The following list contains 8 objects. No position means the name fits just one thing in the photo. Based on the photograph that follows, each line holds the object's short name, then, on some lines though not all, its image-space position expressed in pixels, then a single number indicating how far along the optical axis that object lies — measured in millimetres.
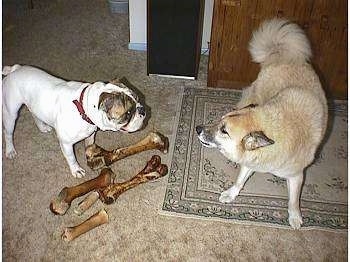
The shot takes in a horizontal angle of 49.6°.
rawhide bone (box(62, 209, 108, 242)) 1540
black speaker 2225
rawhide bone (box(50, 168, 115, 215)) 1618
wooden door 2049
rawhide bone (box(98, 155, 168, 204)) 1693
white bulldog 1441
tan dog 1378
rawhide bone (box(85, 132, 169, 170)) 1834
